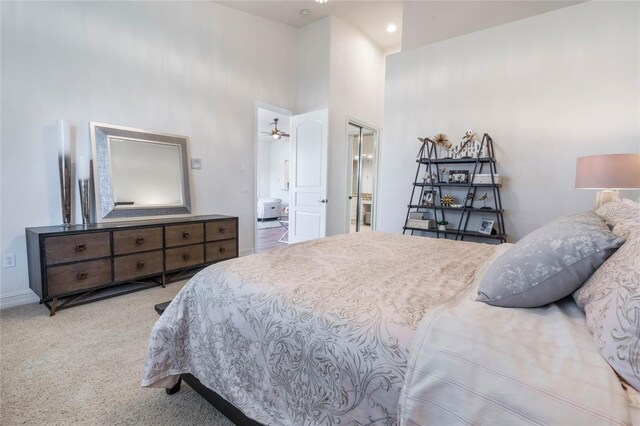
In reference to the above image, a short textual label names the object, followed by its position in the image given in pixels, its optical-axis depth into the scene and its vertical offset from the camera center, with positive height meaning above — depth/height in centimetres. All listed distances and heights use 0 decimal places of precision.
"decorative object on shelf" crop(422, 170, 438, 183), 361 +13
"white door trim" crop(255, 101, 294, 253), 432 +41
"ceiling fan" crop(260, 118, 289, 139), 769 +159
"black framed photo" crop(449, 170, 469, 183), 346 +14
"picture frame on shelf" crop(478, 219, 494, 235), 327 -42
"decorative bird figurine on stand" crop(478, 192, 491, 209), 338 -12
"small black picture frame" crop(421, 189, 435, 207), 370 -12
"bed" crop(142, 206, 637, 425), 64 -42
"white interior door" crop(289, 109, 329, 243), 448 +17
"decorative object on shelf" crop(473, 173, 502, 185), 320 +11
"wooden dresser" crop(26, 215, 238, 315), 236 -63
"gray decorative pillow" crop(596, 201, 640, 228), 111 -10
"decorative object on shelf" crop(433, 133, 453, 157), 363 +56
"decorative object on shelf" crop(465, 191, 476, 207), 342 -11
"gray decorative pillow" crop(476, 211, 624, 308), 87 -23
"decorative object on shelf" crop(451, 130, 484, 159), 339 +47
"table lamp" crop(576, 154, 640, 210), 216 +13
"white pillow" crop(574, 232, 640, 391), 62 -28
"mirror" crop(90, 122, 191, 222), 296 +13
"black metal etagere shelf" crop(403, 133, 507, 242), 326 -3
